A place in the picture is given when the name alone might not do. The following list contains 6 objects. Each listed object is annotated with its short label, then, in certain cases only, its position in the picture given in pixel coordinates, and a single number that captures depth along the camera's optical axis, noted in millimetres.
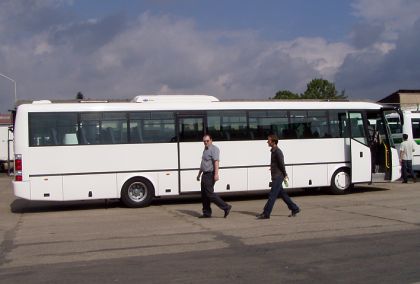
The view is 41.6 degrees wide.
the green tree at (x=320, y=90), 81750
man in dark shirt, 12320
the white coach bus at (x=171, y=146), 15023
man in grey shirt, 12555
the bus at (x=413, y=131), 24250
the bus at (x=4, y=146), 38031
